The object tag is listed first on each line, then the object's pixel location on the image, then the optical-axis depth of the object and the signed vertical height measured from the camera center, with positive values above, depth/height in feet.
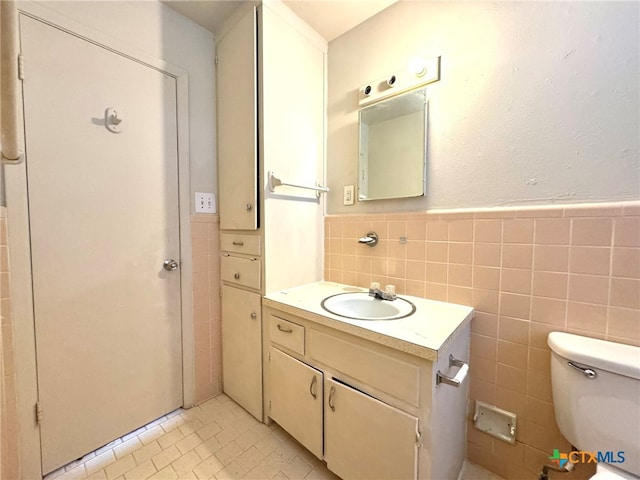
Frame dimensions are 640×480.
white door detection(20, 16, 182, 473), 3.59 -0.21
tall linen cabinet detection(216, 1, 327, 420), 4.44 +1.15
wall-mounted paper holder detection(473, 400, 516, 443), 3.59 -2.78
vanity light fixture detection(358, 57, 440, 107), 4.07 +2.51
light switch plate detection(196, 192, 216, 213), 5.16 +0.50
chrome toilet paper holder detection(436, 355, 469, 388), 2.66 -1.58
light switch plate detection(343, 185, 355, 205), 5.17 +0.69
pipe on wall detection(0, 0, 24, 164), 1.61 +0.95
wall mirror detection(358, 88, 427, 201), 4.29 +1.46
